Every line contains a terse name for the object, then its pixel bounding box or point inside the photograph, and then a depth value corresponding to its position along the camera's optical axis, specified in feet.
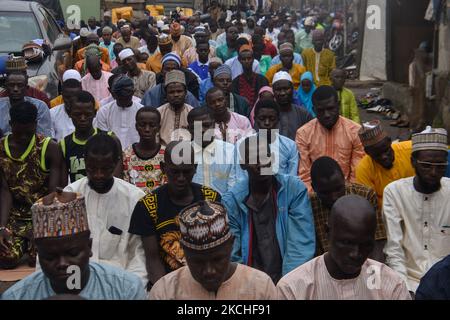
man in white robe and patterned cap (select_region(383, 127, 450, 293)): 16.28
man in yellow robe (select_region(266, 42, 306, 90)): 35.76
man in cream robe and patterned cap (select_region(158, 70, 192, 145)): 24.85
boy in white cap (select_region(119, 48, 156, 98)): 32.73
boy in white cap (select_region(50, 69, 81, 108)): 27.86
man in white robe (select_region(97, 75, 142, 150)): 25.16
